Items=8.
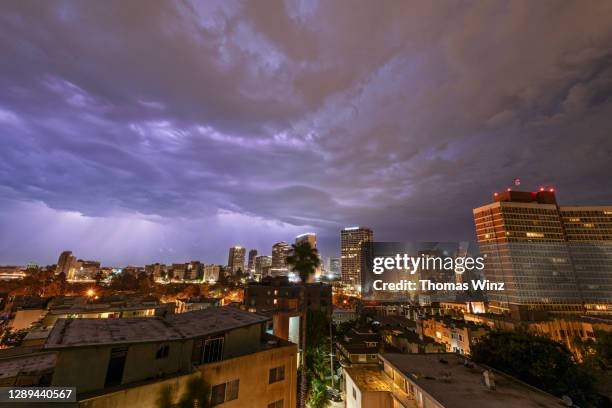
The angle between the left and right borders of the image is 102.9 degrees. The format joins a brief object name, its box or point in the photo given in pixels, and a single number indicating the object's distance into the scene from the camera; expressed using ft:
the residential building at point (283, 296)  236.22
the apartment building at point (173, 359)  44.04
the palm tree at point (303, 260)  164.55
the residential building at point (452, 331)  183.21
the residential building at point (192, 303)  223.14
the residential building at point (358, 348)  151.84
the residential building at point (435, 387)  62.54
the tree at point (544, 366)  85.97
